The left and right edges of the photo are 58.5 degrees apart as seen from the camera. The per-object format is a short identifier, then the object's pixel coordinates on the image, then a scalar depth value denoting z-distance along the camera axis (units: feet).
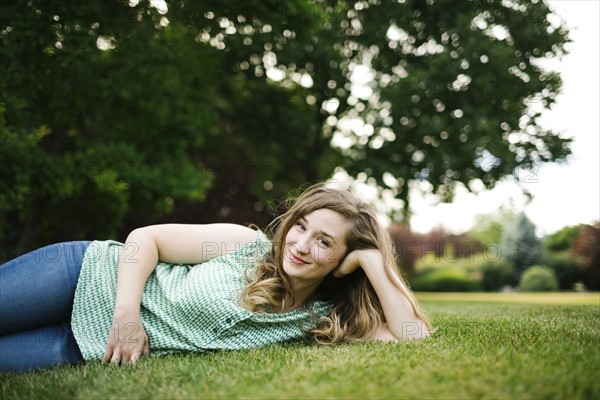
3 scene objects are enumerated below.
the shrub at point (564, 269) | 34.63
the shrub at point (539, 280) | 48.08
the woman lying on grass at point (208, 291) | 10.50
